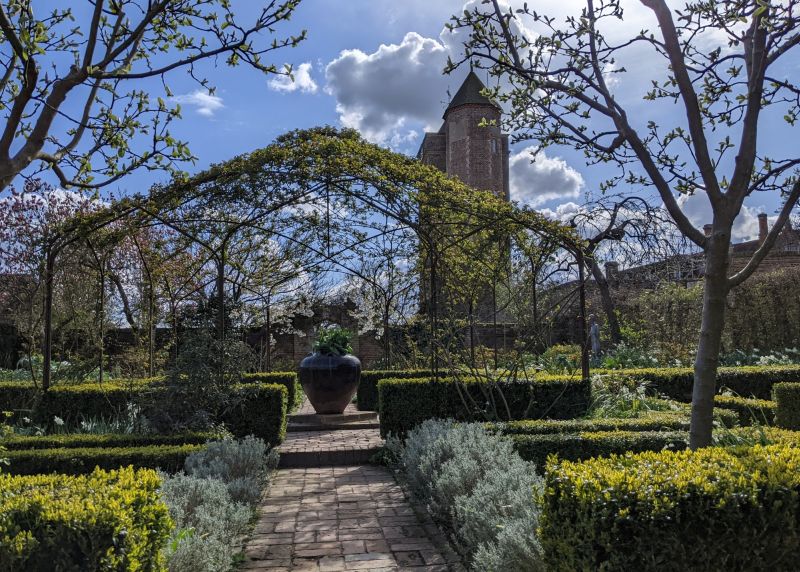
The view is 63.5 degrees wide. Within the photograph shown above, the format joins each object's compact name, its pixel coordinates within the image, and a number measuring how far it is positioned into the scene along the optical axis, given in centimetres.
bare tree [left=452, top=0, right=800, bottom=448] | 375
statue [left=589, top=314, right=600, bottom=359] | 1627
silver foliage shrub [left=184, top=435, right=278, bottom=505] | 488
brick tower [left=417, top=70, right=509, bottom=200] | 3219
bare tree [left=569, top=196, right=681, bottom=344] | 1462
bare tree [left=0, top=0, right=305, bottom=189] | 388
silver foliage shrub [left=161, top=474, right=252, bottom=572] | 333
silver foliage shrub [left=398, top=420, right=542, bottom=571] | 309
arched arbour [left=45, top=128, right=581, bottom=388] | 746
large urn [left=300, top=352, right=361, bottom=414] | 1027
